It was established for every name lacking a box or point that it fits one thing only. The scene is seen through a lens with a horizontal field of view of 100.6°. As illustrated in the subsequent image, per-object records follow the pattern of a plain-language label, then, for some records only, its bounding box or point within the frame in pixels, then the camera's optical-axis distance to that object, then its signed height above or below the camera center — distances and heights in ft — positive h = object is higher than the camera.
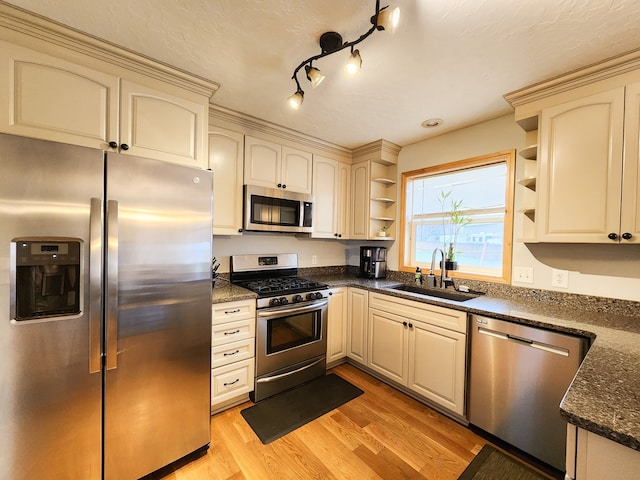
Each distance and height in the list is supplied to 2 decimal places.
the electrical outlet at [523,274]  6.93 -0.89
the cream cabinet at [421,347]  6.40 -2.94
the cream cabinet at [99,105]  4.28 +2.37
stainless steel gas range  7.16 -2.60
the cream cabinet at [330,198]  9.72 +1.49
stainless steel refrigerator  3.81 -1.27
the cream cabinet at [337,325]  8.81 -3.00
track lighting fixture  3.55 +2.99
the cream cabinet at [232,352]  6.44 -2.95
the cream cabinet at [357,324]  8.69 -2.91
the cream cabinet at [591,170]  4.93 +1.45
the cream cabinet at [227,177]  7.43 +1.65
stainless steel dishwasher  4.92 -2.88
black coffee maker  10.06 -0.93
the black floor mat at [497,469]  4.97 -4.44
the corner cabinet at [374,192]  9.96 +1.79
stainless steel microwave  7.97 +0.83
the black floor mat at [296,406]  6.26 -4.50
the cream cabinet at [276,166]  8.11 +2.28
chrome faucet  8.29 -1.07
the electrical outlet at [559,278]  6.39 -0.90
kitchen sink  7.50 -1.66
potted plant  8.49 +0.51
